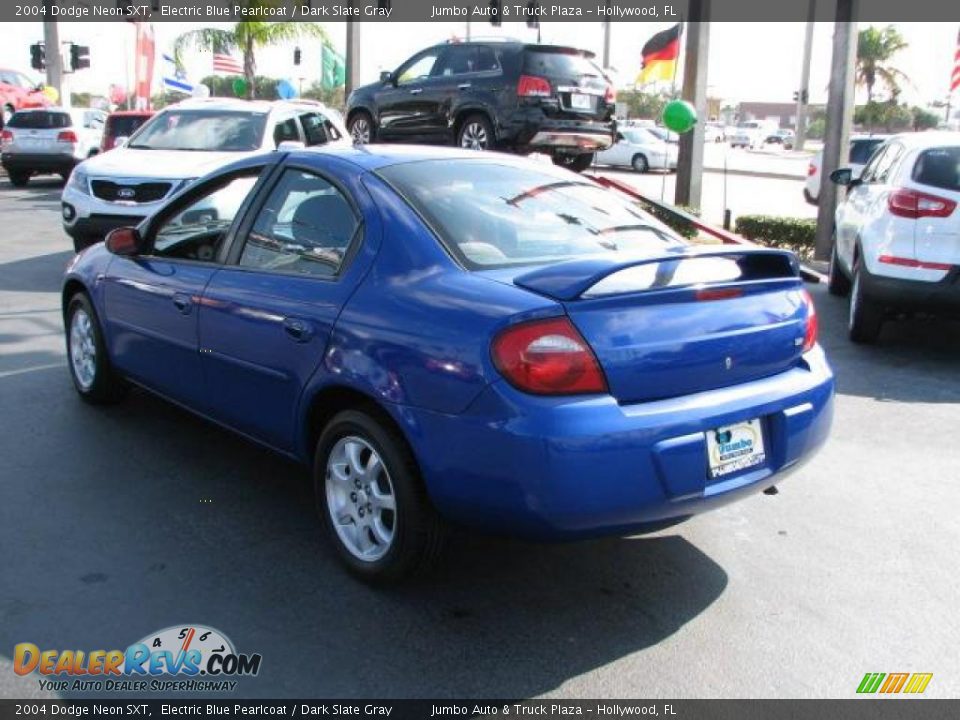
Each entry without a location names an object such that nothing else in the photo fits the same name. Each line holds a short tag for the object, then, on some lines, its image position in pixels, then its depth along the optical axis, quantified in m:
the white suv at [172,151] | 10.20
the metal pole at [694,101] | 14.37
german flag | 16.19
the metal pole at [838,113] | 11.87
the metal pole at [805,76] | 57.61
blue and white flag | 30.58
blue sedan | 3.11
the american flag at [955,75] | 18.80
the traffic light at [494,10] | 29.00
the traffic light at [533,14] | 30.78
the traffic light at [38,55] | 30.31
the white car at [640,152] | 35.97
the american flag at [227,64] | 30.97
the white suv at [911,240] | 7.05
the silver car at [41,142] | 21.34
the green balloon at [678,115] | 13.51
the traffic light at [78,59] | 31.34
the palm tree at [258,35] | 27.31
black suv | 12.91
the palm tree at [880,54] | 61.62
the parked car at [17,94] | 32.22
